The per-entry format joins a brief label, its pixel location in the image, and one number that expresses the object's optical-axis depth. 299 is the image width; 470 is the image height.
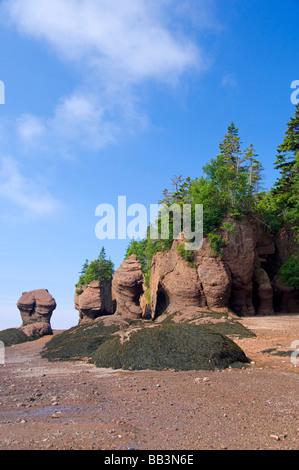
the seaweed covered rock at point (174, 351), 11.62
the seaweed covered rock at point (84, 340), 18.97
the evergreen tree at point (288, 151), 41.34
